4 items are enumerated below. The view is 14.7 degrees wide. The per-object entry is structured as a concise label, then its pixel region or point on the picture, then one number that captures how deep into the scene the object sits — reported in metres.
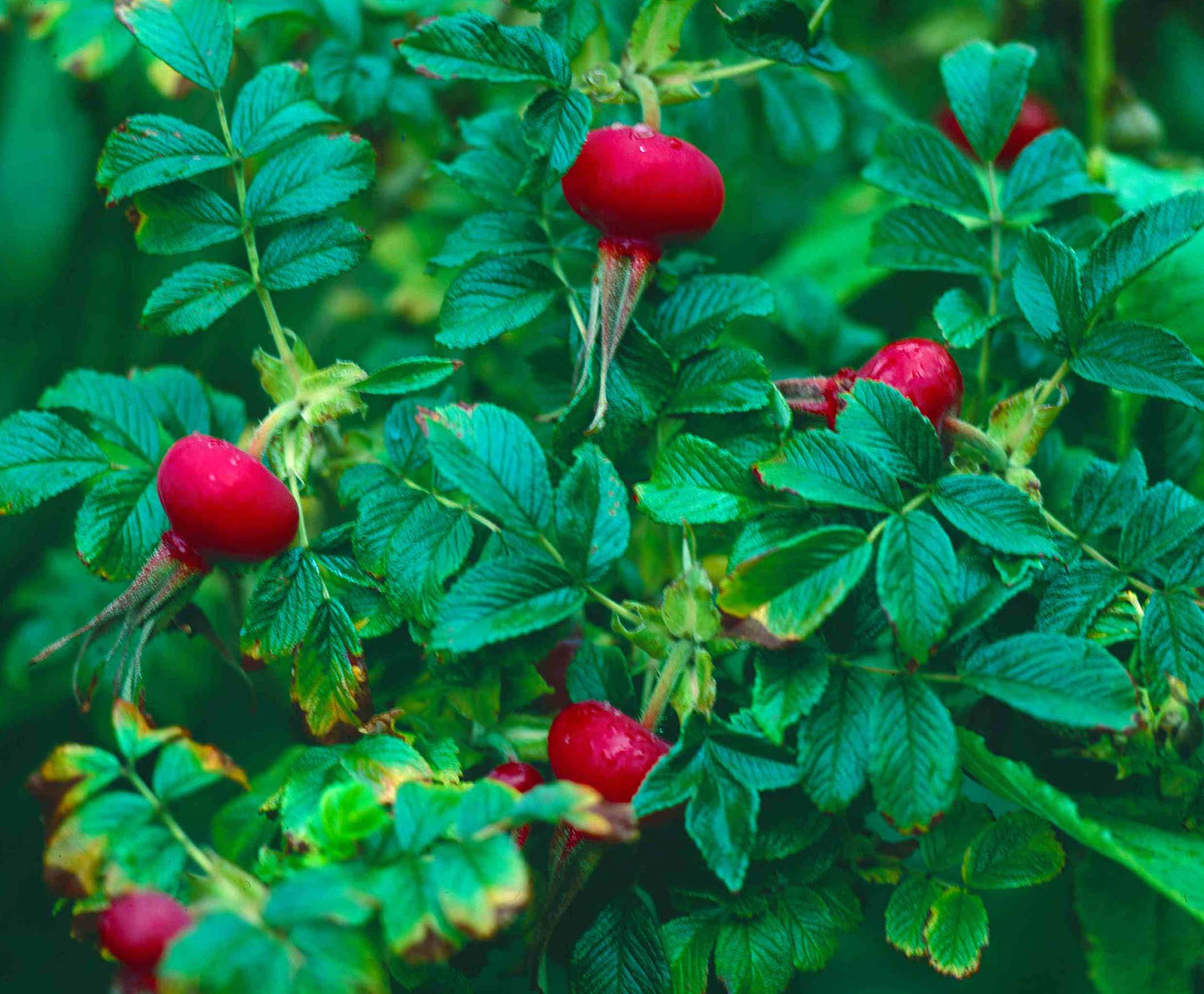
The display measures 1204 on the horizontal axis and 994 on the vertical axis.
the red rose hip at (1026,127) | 1.02
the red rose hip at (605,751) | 0.71
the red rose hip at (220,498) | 0.72
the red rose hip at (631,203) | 0.73
